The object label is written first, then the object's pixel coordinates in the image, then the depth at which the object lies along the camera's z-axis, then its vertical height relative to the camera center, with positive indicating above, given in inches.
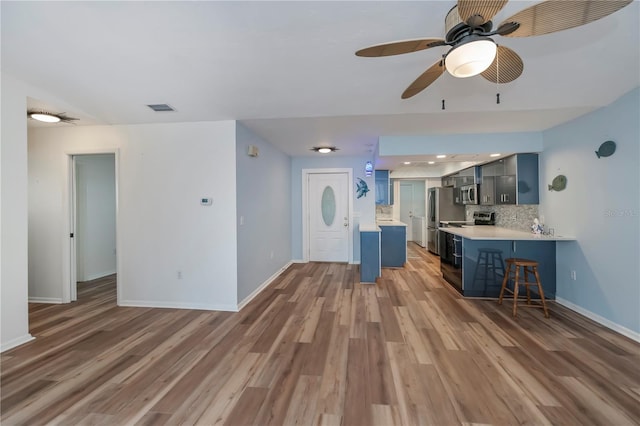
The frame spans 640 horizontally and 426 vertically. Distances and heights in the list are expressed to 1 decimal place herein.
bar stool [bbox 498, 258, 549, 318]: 123.7 -34.9
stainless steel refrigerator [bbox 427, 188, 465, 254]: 247.3 -0.5
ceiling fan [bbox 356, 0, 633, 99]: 48.2 +36.9
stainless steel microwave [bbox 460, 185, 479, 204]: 203.1 +12.6
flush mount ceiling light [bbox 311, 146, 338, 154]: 197.0 +46.6
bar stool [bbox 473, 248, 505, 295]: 146.6 -32.5
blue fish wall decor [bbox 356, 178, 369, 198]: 236.8 +19.5
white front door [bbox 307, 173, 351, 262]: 241.6 -6.7
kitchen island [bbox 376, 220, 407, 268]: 218.1 -29.4
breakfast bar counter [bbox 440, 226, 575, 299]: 142.7 -26.0
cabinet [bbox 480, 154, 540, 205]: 157.6 +18.2
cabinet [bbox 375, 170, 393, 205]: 234.3 +20.3
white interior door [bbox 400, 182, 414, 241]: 354.9 +6.2
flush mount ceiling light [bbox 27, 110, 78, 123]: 119.2 +43.8
